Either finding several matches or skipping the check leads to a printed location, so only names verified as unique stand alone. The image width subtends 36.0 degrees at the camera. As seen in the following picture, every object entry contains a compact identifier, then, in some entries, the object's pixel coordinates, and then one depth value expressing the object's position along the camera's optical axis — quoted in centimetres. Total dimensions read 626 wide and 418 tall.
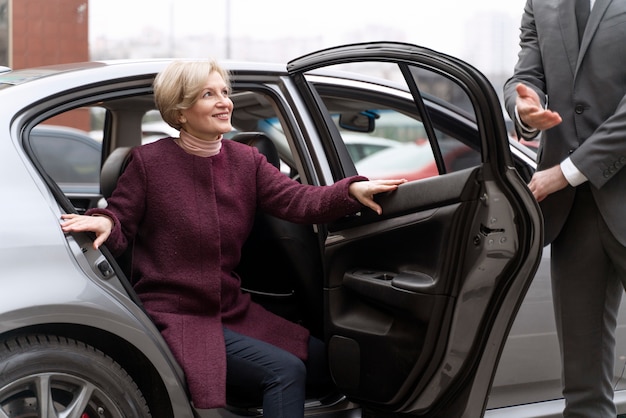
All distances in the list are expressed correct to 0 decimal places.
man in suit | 272
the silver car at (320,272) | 244
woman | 274
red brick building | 1468
